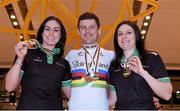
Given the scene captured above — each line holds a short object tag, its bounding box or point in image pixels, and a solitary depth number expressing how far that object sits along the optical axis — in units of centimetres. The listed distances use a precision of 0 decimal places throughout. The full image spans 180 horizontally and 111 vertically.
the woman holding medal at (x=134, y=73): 230
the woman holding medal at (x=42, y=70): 241
